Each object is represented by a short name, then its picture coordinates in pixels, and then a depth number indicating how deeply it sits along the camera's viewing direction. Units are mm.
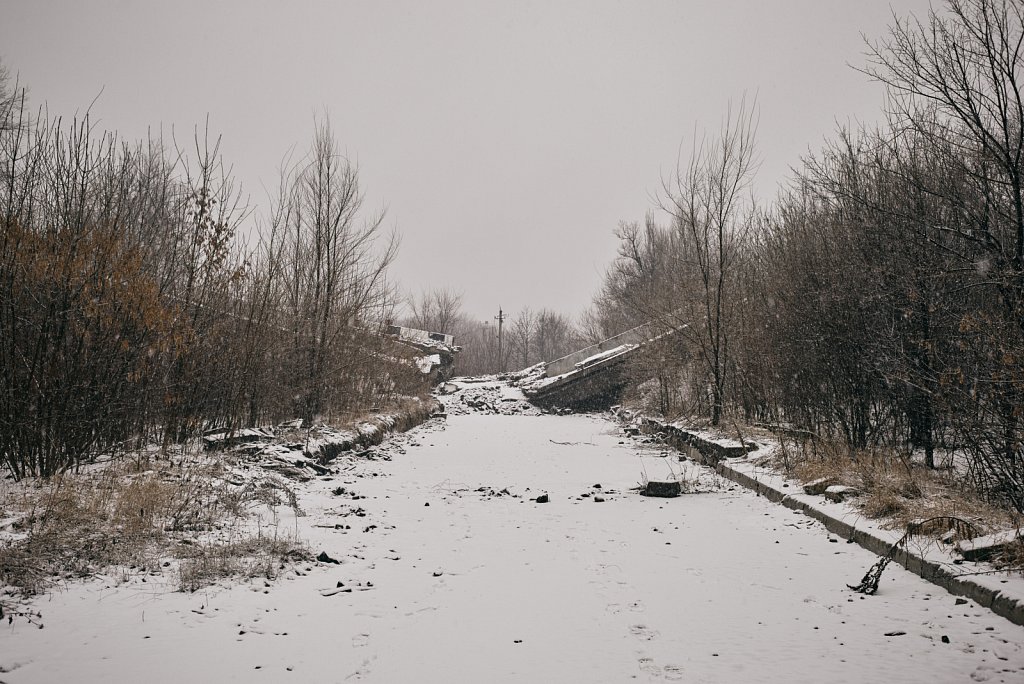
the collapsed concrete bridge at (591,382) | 22531
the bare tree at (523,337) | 71375
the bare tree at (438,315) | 57812
